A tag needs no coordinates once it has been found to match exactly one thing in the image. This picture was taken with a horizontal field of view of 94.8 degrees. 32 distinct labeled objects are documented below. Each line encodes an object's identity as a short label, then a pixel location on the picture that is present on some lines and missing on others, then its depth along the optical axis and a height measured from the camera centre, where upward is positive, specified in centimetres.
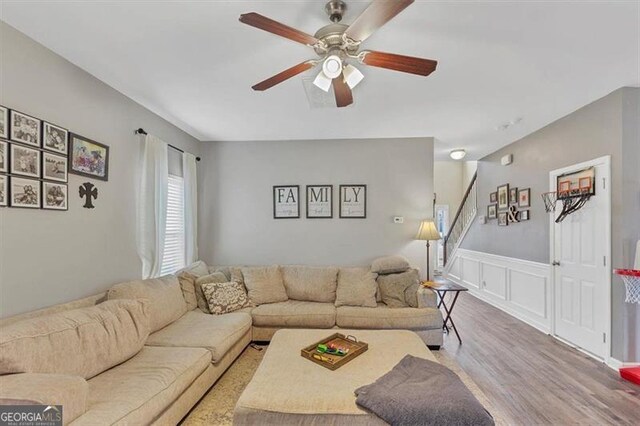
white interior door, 295 -64
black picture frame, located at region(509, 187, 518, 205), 448 +26
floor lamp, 392 -27
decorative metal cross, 244 +17
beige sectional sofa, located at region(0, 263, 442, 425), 147 -101
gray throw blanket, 151 -102
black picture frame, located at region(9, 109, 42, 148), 188 +54
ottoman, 157 -106
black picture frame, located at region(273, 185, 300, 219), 444 +20
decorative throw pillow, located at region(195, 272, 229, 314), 330 -86
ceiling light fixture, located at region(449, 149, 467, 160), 491 +99
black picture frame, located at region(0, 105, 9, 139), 182 +56
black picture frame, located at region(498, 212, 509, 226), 470 -11
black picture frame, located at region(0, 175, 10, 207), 183 +14
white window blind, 372 -23
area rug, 210 -149
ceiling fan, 139 +93
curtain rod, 306 +85
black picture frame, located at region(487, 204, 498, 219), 505 +2
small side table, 339 -89
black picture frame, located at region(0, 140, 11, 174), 182 +35
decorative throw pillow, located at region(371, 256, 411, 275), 367 -67
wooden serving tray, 203 -104
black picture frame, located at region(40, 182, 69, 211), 209 +14
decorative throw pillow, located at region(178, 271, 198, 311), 327 -86
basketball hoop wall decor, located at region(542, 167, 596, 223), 312 +23
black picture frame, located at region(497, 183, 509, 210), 472 +25
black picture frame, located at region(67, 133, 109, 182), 233 +50
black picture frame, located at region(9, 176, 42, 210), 188 +14
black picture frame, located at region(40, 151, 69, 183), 210 +36
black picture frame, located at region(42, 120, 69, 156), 209 +54
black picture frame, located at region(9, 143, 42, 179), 188 +34
